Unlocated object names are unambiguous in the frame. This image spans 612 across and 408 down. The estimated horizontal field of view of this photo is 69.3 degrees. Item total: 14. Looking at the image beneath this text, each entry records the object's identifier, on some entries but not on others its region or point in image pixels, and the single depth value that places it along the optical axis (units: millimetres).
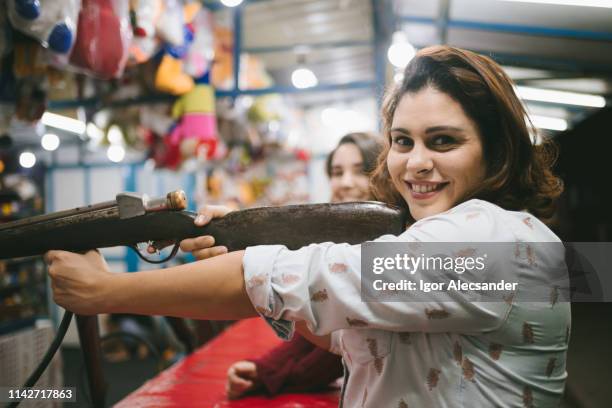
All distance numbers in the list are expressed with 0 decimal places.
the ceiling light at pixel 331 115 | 6852
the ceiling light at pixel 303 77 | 4562
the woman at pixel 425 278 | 768
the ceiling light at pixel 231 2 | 2861
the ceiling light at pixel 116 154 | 5664
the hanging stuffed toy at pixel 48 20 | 1581
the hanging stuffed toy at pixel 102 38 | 1935
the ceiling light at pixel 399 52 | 3219
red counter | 1572
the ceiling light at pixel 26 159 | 3516
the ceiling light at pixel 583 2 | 3799
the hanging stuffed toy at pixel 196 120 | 3135
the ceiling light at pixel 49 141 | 4986
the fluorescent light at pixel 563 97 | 6422
